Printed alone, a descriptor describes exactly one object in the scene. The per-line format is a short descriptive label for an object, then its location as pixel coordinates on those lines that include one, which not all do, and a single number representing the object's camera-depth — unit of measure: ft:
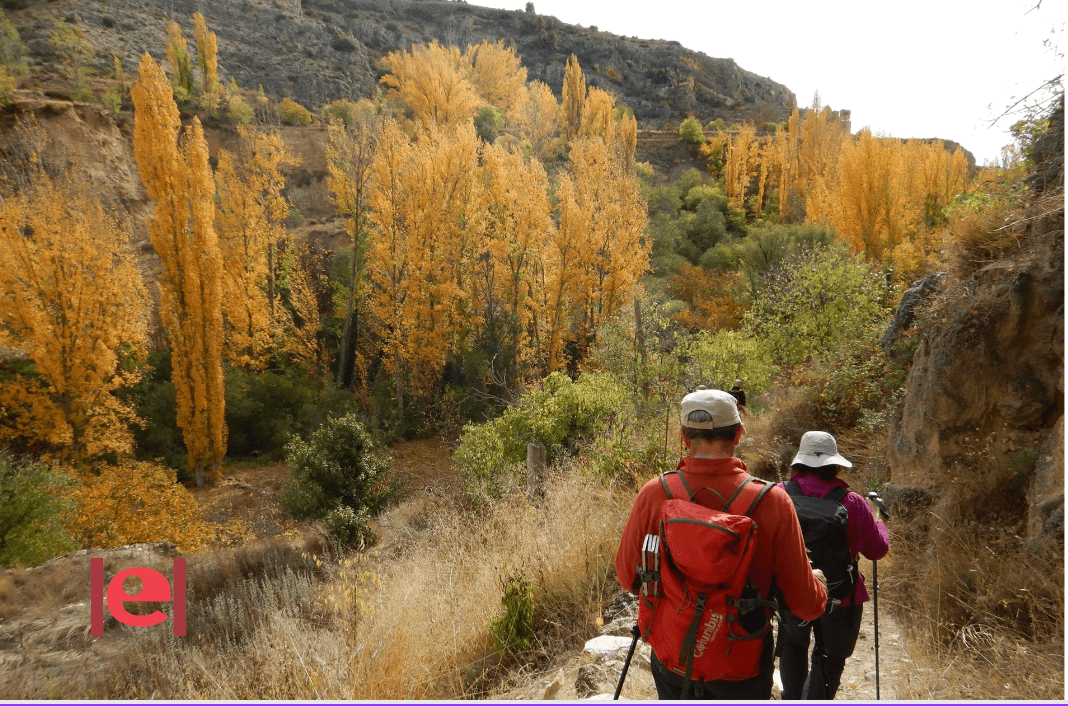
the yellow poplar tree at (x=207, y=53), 90.07
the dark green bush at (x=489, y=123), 111.04
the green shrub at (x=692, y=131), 136.56
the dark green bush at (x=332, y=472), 33.06
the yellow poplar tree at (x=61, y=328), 35.91
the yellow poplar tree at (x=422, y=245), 54.70
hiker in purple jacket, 7.66
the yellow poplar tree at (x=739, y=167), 114.01
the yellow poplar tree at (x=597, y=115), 108.78
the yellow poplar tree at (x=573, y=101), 109.23
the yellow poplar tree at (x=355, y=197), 58.59
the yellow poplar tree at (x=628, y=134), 107.83
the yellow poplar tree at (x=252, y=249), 53.98
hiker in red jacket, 5.25
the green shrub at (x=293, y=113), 97.76
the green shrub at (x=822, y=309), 33.40
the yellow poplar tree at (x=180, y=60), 84.28
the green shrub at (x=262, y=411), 49.88
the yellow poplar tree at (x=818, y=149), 102.74
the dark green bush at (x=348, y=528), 29.66
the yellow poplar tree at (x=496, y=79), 133.39
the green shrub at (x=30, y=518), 24.49
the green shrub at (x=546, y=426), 28.22
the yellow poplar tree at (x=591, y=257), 57.47
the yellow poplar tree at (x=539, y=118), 109.91
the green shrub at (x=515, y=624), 11.00
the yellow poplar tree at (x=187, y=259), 40.09
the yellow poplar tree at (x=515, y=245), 56.08
